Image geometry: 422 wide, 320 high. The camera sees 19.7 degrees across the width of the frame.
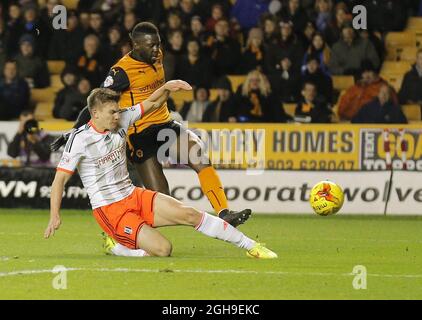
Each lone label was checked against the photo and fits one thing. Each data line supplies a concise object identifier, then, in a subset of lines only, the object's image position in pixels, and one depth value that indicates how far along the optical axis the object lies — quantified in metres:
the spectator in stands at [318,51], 20.52
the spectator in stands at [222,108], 19.11
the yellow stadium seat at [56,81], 21.58
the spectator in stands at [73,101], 19.52
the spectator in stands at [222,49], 20.61
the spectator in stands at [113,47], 20.20
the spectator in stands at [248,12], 21.66
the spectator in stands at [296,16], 21.05
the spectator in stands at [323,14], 21.14
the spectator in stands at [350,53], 20.58
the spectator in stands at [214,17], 21.02
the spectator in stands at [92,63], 20.11
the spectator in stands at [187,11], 21.12
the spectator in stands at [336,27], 20.89
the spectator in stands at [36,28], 20.92
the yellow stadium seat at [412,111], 20.36
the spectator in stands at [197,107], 19.52
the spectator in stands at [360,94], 19.72
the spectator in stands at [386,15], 21.34
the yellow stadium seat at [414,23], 22.30
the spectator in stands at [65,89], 19.75
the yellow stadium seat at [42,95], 21.25
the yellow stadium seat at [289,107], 20.23
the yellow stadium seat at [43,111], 20.61
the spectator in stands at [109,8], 21.28
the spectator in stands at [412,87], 20.24
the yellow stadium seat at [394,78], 21.59
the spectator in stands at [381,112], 19.06
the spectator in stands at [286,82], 20.16
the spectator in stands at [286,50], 20.48
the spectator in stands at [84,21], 20.70
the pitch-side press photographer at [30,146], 17.62
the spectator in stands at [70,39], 20.69
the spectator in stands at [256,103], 19.20
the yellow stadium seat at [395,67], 21.78
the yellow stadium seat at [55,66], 21.67
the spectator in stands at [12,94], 19.80
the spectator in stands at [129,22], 20.77
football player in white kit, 10.54
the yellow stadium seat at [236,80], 20.93
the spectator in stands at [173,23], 20.73
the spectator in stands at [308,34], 20.89
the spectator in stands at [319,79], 19.90
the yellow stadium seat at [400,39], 22.09
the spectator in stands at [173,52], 20.14
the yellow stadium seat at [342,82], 21.05
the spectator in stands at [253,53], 20.67
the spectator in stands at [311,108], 19.08
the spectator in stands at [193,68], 20.14
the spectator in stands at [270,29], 20.73
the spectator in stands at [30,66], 20.67
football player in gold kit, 12.40
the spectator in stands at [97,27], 20.66
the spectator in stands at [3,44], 20.72
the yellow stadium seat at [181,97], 20.81
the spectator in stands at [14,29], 20.89
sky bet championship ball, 12.92
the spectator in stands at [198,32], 20.64
